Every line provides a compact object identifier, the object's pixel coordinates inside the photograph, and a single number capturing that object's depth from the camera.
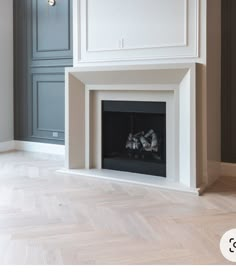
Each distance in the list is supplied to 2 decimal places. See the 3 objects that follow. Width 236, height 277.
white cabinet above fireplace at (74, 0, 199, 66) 3.59
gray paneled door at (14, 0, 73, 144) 5.10
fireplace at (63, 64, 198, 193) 3.54
